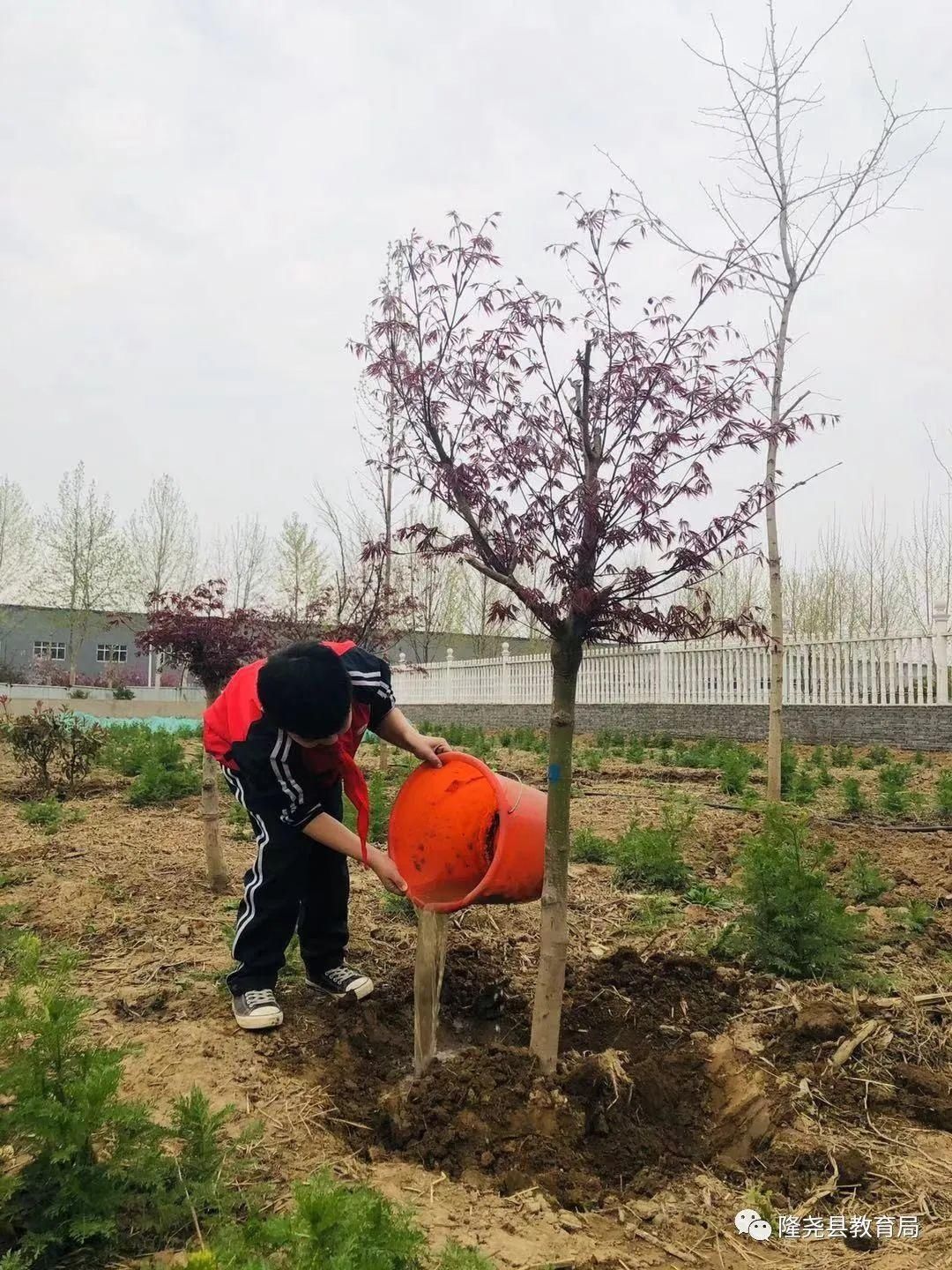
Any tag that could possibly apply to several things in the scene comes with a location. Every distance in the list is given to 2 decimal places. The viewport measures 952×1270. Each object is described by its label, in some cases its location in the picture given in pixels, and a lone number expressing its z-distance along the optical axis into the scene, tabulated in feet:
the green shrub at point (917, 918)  12.52
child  9.47
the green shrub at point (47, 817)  19.66
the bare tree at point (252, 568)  110.22
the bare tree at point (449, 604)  102.63
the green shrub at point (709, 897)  14.07
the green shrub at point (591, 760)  31.72
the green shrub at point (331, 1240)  4.83
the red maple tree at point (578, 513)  8.11
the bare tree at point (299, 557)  100.02
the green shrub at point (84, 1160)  5.63
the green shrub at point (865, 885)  14.16
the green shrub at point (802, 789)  23.95
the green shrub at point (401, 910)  13.55
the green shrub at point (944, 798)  20.66
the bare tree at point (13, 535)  105.40
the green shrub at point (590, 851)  16.88
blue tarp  48.28
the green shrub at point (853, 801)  21.84
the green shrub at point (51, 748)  24.30
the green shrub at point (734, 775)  25.09
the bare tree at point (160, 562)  108.47
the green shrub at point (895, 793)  21.38
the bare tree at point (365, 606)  25.71
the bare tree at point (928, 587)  67.82
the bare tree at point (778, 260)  22.54
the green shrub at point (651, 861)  15.02
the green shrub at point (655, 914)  12.86
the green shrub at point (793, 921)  10.68
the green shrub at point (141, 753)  26.71
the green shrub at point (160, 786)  22.67
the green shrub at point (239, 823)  18.98
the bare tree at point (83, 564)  103.91
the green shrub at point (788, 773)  25.09
